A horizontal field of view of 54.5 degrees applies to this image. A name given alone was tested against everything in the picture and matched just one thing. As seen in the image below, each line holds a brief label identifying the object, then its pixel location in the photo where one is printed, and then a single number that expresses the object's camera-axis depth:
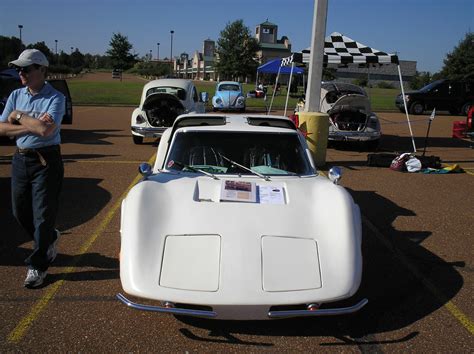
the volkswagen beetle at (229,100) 23.75
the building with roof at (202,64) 107.16
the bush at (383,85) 70.69
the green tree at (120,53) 73.75
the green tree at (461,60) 45.84
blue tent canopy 21.66
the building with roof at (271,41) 97.88
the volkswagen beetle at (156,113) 11.83
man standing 3.45
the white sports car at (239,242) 2.82
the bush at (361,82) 58.89
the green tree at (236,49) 62.66
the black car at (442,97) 25.19
